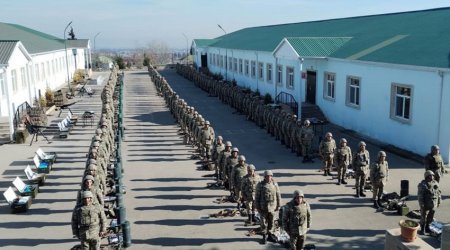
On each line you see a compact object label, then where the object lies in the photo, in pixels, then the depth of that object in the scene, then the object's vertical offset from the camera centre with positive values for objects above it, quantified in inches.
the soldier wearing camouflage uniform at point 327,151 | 571.8 -127.8
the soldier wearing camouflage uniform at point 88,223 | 343.0 -130.6
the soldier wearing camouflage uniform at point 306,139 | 641.0 -126.0
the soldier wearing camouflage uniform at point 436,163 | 477.4 -120.7
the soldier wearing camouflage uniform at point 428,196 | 386.3 -126.0
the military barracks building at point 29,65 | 894.4 -31.5
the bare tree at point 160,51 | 6237.2 +26.6
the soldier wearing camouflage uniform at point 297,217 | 342.3 -127.6
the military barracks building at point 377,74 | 627.5 -41.6
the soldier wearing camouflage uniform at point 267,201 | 382.0 -128.1
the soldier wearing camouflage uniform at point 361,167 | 486.3 -127.3
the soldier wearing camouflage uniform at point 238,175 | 449.4 -124.1
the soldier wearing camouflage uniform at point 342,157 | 532.1 -127.6
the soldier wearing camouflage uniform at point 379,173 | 453.4 -124.9
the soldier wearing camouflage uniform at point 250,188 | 415.8 -127.5
